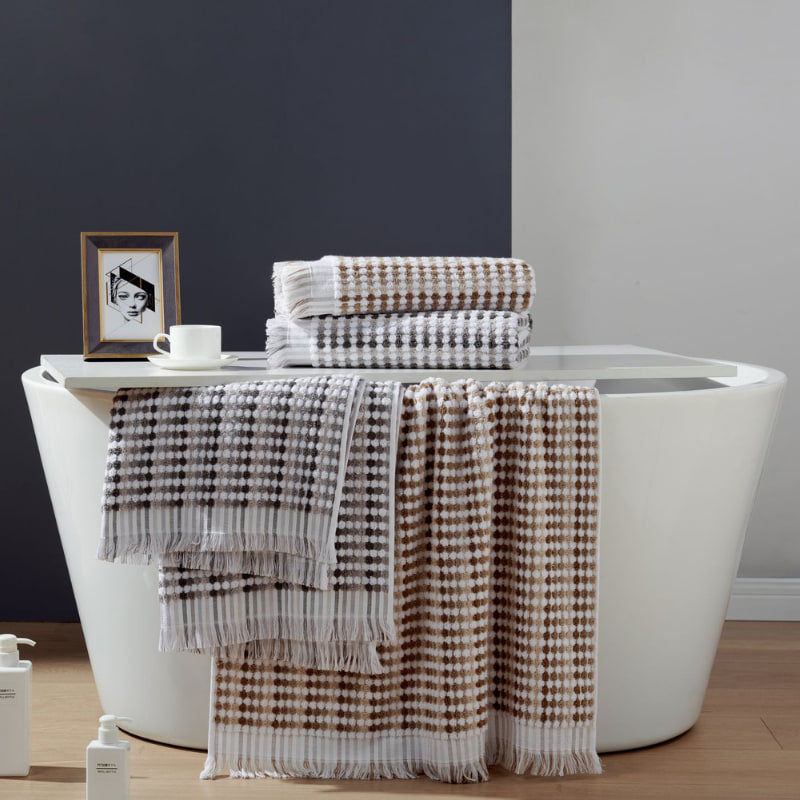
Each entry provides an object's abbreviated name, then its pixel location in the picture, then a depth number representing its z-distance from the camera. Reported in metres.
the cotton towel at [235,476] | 2.84
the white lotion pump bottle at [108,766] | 2.83
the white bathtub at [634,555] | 2.96
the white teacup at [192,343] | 3.01
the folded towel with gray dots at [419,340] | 2.97
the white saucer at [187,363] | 3.00
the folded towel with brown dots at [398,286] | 2.98
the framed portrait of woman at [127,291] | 3.19
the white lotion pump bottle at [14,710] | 2.93
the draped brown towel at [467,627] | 2.89
